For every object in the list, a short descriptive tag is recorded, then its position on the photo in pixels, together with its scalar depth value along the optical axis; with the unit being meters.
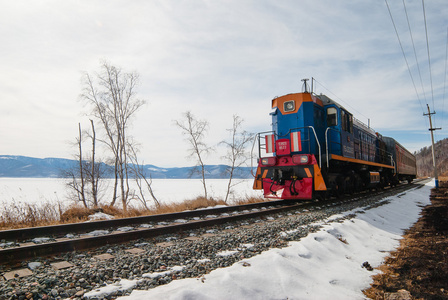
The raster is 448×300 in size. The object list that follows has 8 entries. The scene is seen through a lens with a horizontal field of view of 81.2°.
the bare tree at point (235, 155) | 18.31
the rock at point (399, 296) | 2.56
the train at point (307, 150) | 8.62
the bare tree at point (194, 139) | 17.73
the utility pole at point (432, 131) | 24.00
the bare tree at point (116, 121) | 17.91
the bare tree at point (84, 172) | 19.36
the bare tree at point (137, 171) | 17.22
